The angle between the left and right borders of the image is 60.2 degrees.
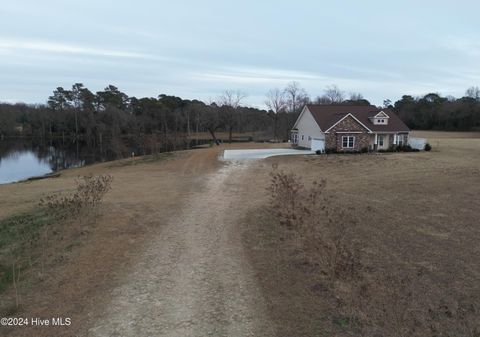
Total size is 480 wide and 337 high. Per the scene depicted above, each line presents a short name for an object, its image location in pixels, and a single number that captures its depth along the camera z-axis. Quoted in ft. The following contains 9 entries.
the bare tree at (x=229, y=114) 237.86
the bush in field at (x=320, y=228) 27.86
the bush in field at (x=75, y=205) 41.00
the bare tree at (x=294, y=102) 278.93
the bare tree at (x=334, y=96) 362.12
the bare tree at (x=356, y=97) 388.78
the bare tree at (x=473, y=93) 369.91
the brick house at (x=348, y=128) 129.18
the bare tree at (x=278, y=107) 270.24
